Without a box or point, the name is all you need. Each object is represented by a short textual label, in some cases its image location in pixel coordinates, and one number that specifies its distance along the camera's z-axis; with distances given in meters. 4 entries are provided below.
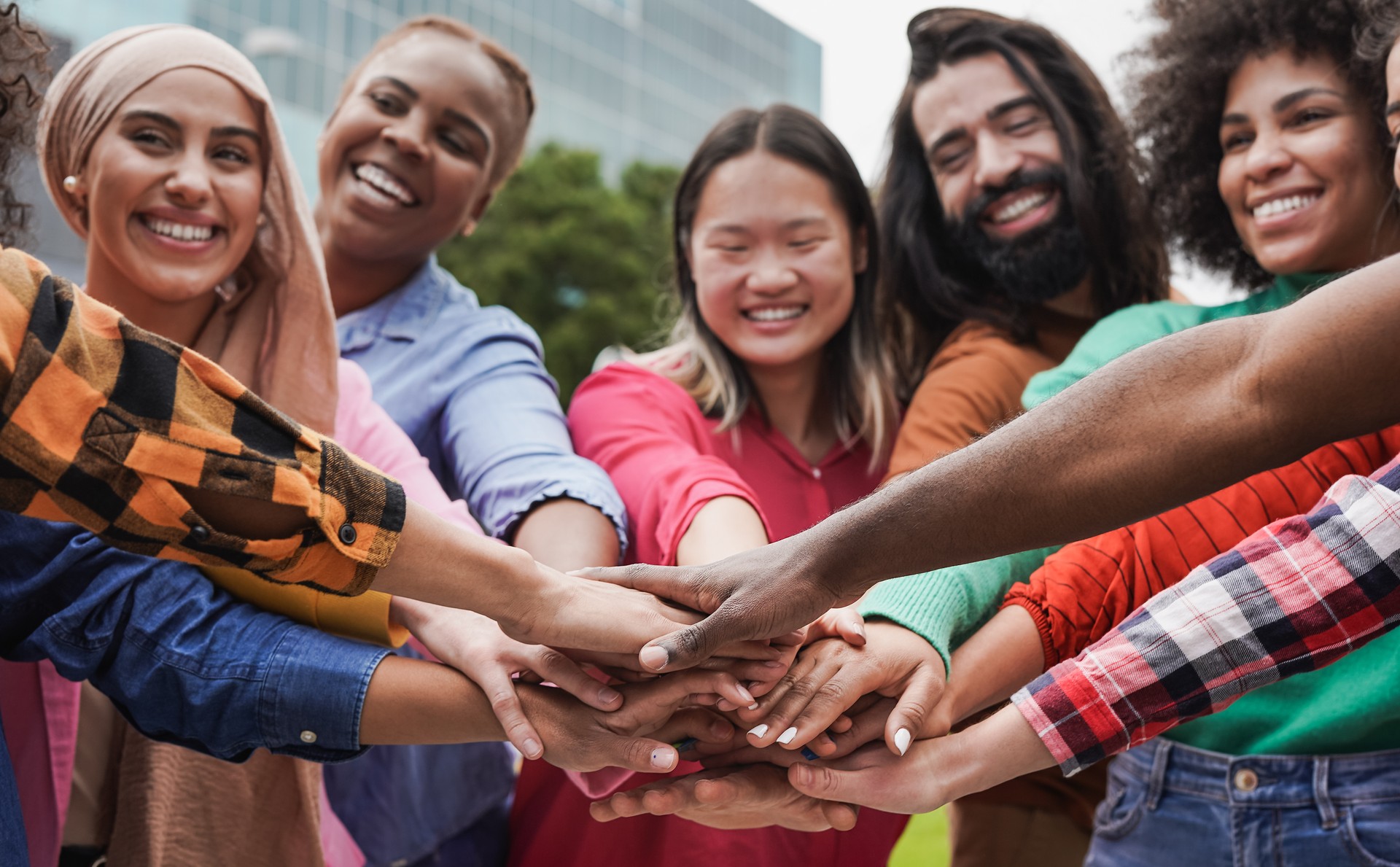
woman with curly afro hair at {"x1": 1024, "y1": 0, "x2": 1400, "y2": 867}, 2.21
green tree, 21.19
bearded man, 3.07
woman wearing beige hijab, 2.43
